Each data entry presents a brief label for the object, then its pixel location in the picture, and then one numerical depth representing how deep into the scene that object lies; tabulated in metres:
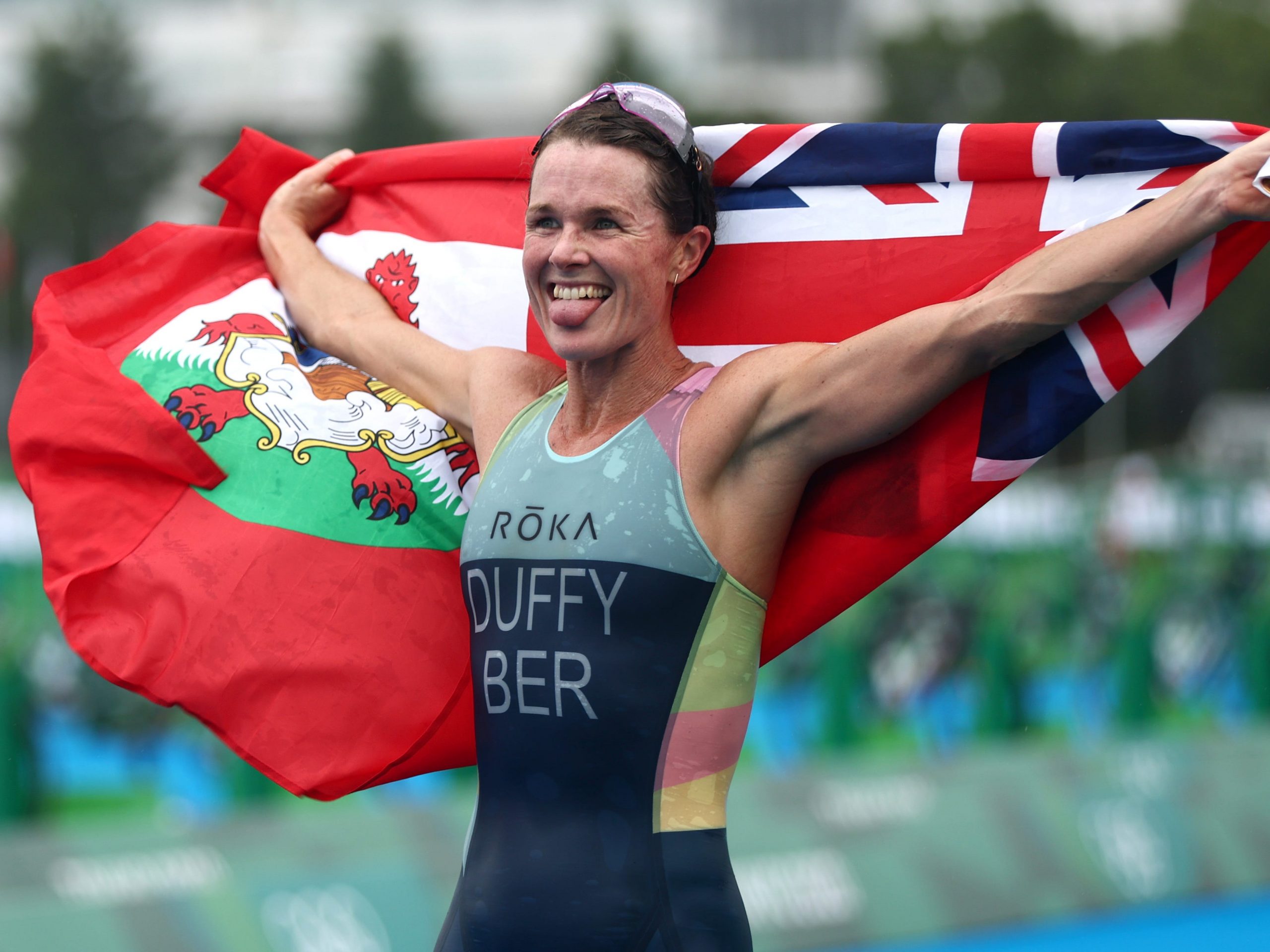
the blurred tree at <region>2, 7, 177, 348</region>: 34.84
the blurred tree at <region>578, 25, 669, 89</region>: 36.81
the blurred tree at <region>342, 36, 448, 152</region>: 37.91
